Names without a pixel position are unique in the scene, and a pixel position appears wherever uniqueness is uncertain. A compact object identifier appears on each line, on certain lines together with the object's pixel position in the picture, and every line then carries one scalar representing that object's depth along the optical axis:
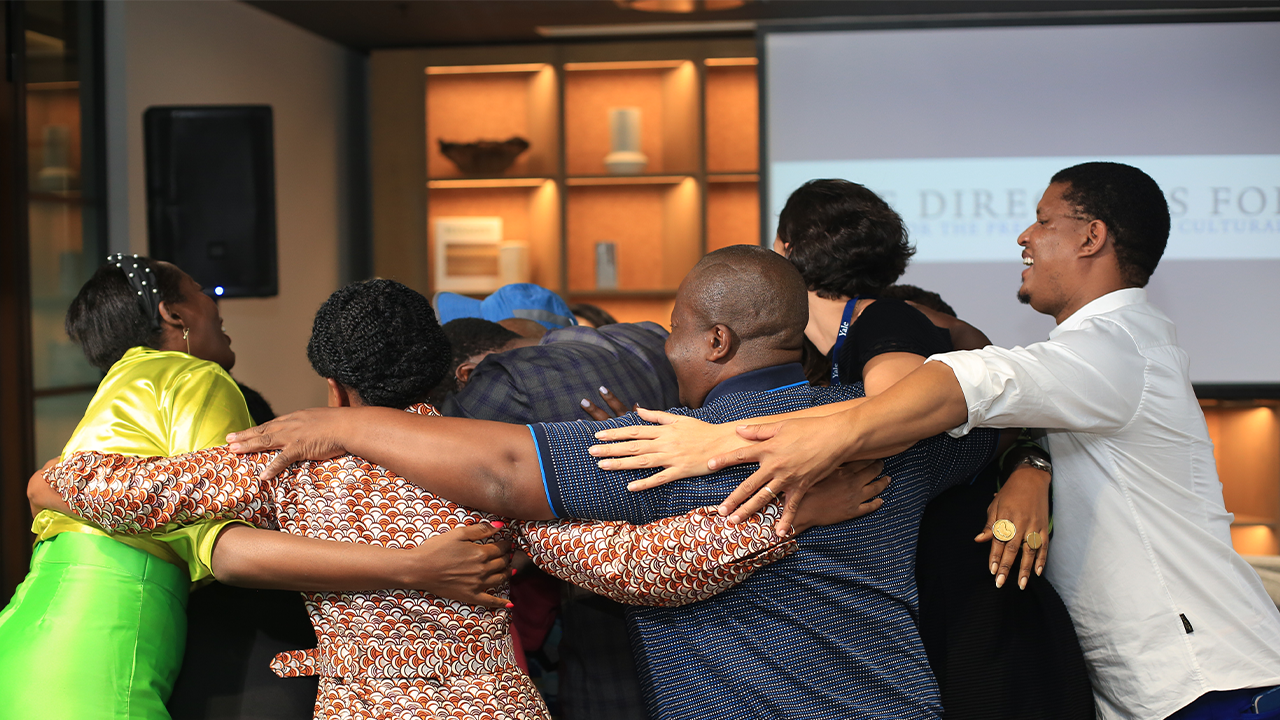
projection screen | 4.01
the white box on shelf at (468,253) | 5.48
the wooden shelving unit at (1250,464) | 4.27
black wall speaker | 3.33
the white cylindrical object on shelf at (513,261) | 5.36
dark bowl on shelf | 5.34
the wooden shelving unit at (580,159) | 5.34
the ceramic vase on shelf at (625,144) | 5.26
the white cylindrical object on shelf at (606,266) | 5.41
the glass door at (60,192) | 3.75
